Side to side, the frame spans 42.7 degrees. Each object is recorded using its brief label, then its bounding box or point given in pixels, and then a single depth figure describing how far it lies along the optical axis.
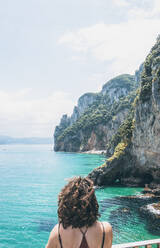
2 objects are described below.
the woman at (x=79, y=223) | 2.17
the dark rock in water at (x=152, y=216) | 15.60
